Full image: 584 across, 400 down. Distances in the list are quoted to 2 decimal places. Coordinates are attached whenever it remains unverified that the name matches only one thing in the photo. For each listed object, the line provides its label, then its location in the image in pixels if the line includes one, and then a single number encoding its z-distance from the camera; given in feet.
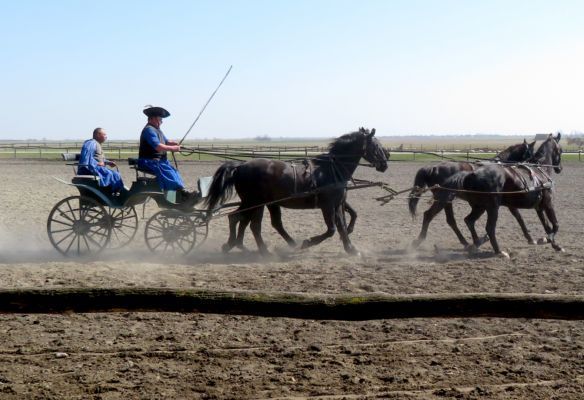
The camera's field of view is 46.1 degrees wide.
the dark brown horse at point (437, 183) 38.11
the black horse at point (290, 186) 34.73
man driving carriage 32.68
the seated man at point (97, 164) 33.09
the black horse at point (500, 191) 36.24
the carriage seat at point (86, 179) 33.24
